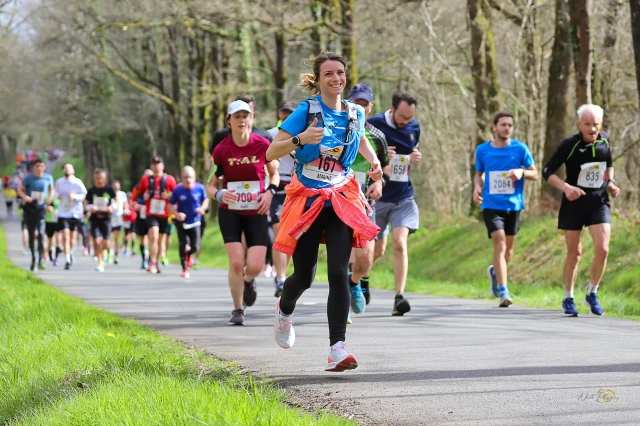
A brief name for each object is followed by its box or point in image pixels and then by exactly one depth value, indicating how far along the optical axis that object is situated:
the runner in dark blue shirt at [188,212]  19.27
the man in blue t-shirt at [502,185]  11.79
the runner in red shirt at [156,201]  20.30
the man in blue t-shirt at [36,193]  20.05
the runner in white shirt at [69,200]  21.00
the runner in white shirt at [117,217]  25.52
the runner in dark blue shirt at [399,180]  10.55
